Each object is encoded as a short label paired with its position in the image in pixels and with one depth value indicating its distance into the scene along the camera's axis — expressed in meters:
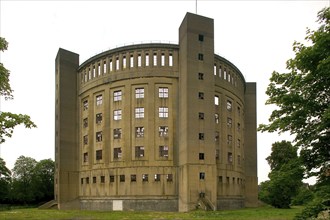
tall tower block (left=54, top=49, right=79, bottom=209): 61.91
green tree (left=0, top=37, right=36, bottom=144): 16.62
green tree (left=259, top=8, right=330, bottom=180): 12.51
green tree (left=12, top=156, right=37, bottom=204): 83.19
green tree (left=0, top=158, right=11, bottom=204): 82.36
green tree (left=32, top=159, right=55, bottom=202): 84.50
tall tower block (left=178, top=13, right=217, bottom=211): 47.81
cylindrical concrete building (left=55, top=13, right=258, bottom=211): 49.91
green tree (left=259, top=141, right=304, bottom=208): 13.73
